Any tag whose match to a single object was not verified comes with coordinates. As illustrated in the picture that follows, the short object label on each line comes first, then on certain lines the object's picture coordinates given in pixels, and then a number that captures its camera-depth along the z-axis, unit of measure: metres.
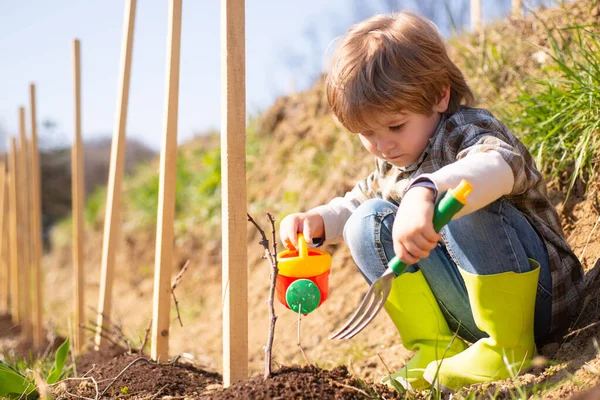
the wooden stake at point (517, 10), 3.39
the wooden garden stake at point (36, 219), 4.37
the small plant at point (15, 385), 1.78
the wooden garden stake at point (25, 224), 4.91
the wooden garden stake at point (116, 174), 2.50
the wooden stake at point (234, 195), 1.51
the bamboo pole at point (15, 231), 5.43
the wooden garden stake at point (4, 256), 6.70
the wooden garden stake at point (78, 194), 3.08
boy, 1.53
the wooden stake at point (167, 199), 2.03
